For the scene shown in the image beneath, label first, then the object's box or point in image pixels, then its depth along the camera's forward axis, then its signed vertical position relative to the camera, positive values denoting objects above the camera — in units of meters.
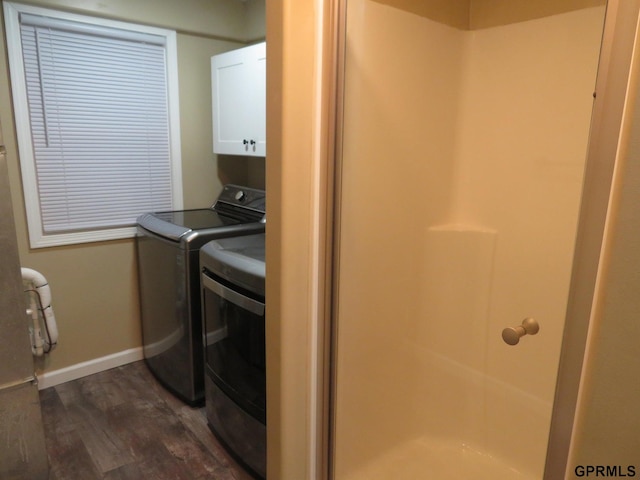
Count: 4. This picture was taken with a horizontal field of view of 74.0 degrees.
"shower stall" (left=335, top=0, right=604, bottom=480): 1.54 -0.32
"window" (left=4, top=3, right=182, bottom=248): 2.30 +0.14
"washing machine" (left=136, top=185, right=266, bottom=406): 2.26 -0.76
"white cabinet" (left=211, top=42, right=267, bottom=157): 2.47 +0.28
